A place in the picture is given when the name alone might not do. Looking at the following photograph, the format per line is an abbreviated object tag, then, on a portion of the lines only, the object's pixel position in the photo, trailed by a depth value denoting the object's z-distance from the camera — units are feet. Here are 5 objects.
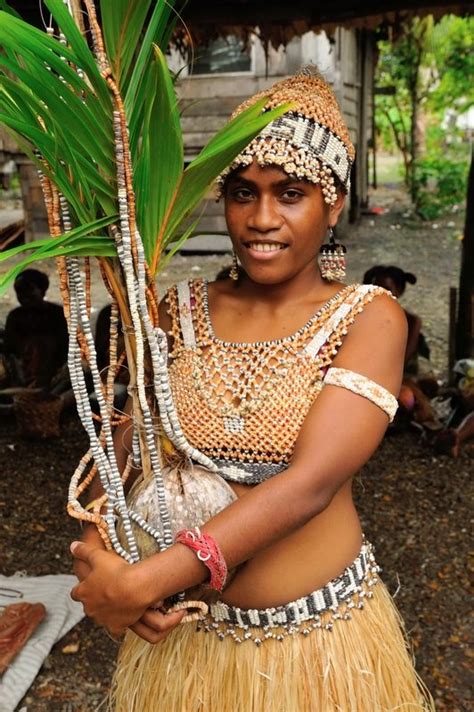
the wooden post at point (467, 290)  16.67
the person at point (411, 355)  15.23
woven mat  8.63
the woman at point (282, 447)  4.15
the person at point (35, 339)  17.13
